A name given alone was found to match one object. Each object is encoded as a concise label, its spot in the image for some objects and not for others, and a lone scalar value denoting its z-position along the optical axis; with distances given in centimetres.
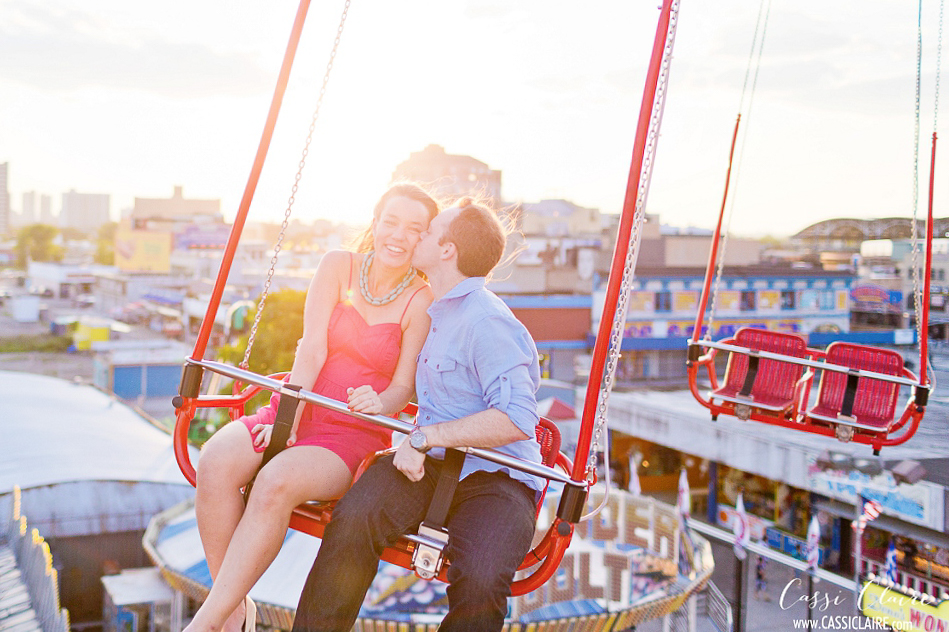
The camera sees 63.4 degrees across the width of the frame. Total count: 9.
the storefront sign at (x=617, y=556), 870
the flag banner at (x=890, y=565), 1218
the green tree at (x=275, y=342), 2028
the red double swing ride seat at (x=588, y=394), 254
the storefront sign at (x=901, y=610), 896
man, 237
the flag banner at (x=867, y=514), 1250
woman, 253
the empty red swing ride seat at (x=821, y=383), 551
